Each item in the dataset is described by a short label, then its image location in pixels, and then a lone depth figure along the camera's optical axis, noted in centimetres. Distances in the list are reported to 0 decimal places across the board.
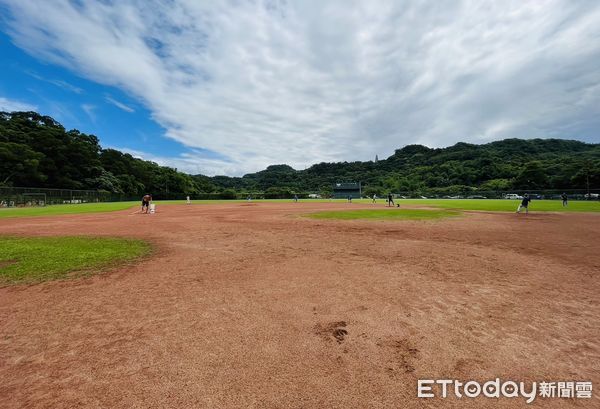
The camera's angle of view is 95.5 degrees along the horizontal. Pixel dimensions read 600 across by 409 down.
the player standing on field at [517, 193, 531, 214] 2456
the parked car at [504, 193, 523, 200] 6459
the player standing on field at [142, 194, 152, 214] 2647
